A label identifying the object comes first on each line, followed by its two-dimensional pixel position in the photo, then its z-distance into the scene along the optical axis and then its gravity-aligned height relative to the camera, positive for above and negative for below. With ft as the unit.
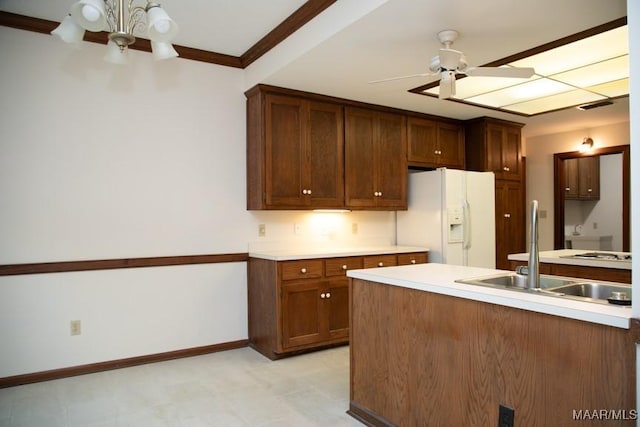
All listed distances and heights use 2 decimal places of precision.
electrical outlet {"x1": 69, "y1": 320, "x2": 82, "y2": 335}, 10.30 -2.59
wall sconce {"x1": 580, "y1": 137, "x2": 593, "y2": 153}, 18.47 +3.04
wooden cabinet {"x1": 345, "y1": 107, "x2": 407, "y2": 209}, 13.60 +1.91
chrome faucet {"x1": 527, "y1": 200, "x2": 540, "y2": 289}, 6.41 -0.58
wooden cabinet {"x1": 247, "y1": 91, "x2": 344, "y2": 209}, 12.00 +1.90
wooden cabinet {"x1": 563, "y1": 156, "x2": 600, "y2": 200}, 22.35 +1.94
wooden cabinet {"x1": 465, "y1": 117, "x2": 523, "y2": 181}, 16.17 +2.68
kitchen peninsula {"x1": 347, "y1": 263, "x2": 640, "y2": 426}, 4.63 -1.82
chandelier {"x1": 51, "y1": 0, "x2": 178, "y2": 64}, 5.84 +2.86
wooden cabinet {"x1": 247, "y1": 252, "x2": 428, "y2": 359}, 11.34 -2.37
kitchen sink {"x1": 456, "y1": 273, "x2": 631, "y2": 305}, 6.48 -1.10
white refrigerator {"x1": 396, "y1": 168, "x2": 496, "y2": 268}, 14.16 -0.03
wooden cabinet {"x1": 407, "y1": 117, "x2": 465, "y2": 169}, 15.16 +2.68
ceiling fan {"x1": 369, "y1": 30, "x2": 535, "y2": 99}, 8.00 +2.87
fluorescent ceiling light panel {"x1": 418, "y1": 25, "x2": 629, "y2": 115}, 9.89 +3.83
